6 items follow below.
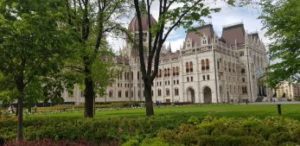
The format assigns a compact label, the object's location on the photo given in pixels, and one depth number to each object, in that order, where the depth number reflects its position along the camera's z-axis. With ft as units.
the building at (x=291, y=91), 566.19
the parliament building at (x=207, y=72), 320.50
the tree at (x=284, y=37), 51.08
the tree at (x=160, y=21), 55.16
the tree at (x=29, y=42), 34.91
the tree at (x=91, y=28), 64.03
